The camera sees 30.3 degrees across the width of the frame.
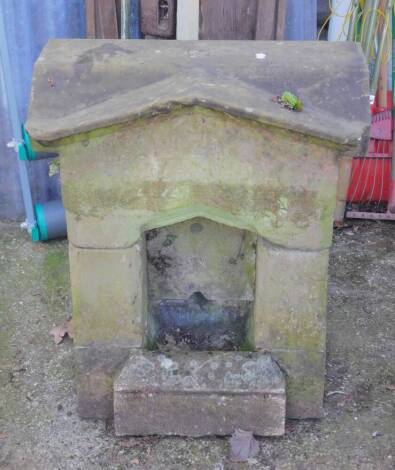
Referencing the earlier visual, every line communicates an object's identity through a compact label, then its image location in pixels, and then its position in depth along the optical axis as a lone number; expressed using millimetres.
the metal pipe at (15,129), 4383
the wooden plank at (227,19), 4520
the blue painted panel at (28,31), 4469
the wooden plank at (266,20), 4496
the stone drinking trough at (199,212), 2688
